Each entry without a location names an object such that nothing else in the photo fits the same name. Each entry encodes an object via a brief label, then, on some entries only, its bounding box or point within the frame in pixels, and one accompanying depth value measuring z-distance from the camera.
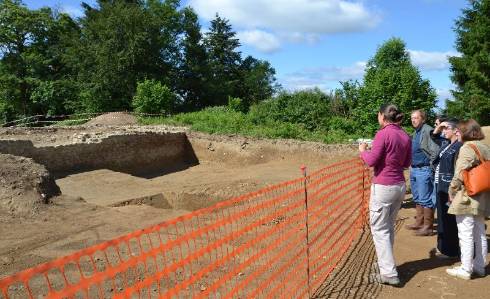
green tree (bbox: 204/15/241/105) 48.28
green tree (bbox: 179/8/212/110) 44.75
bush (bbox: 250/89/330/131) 23.28
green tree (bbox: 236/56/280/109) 51.19
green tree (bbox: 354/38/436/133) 21.81
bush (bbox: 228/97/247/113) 33.62
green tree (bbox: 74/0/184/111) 37.56
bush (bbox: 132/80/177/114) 30.66
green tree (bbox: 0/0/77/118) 37.78
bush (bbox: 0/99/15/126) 36.97
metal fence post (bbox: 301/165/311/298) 4.48
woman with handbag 4.50
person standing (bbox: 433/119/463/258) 5.14
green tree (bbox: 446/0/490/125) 25.30
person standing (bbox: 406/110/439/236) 6.03
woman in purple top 4.45
